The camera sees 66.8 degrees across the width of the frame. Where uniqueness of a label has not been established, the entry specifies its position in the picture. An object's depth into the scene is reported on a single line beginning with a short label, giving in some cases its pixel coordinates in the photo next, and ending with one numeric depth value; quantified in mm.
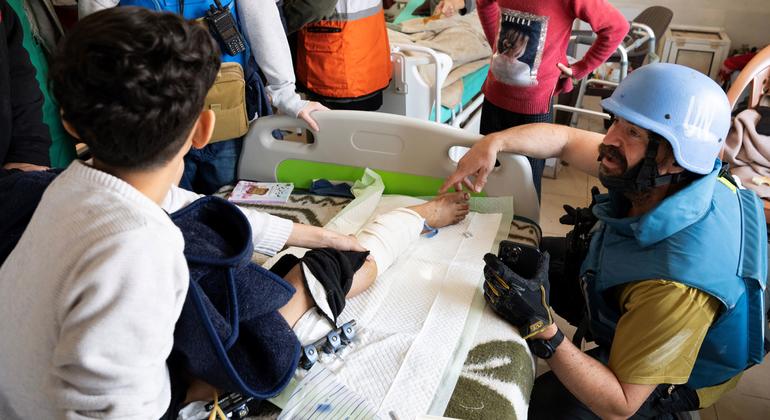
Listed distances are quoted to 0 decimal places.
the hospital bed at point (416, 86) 2527
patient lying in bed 1293
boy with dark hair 729
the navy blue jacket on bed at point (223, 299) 990
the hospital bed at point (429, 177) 1191
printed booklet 1947
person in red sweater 2143
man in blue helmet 1211
